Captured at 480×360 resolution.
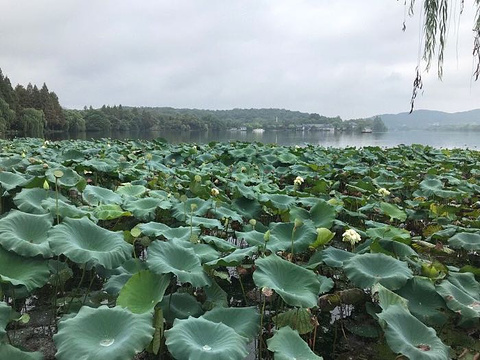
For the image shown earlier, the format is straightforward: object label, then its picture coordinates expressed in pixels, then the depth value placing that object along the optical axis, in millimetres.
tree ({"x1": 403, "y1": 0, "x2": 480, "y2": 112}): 2447
